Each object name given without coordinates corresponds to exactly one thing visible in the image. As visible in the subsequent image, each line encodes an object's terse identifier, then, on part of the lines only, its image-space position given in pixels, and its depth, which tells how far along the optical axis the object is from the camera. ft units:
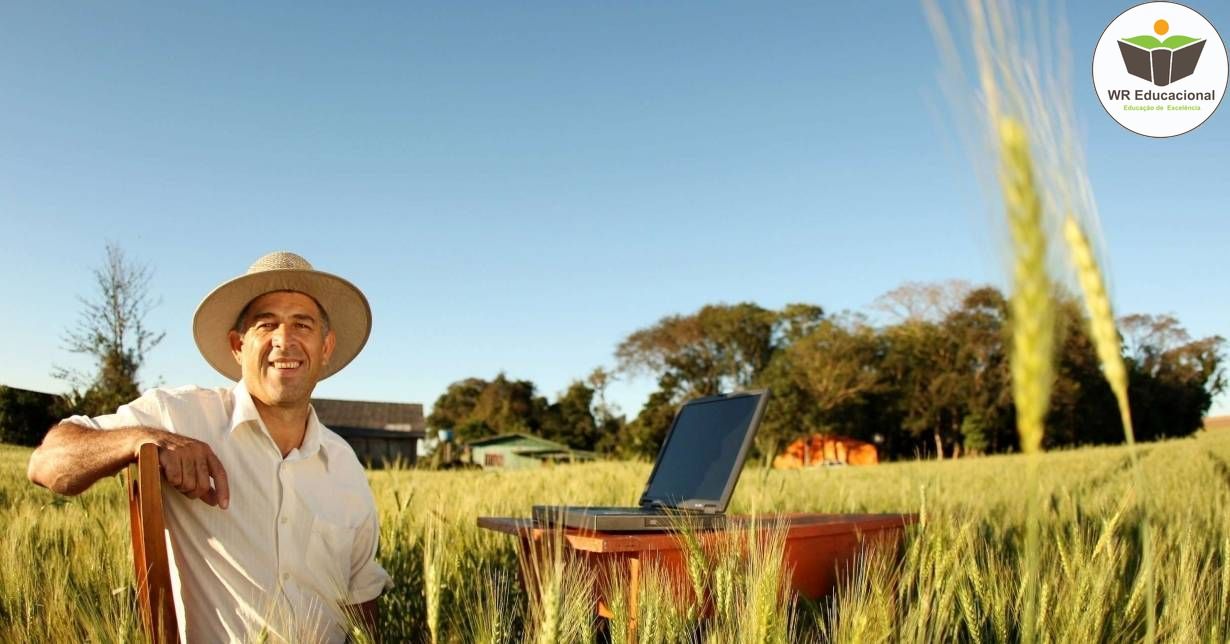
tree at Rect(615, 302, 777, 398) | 164.45
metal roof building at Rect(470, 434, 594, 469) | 152.05
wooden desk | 6.90
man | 7.10
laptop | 7.50
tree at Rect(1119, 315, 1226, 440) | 145.48
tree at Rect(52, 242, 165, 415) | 46.16
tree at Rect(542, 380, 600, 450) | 176.35
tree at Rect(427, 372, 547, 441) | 192.24
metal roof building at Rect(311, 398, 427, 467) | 135.23
